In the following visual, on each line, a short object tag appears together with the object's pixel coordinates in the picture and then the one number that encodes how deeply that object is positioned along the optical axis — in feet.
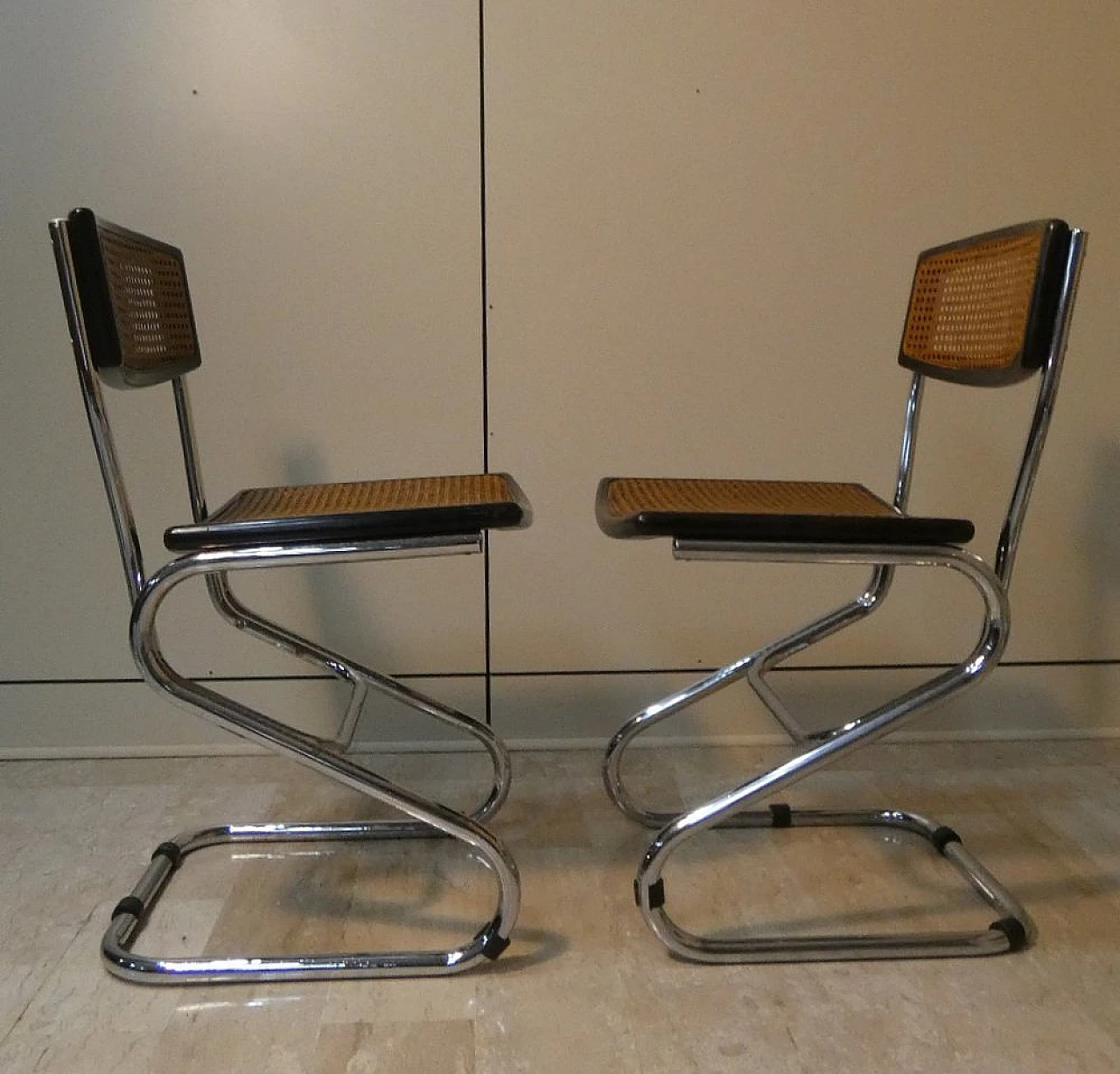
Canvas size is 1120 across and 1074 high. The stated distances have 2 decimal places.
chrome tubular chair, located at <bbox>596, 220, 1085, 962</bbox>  3.24
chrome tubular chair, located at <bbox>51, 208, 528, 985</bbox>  3.16
